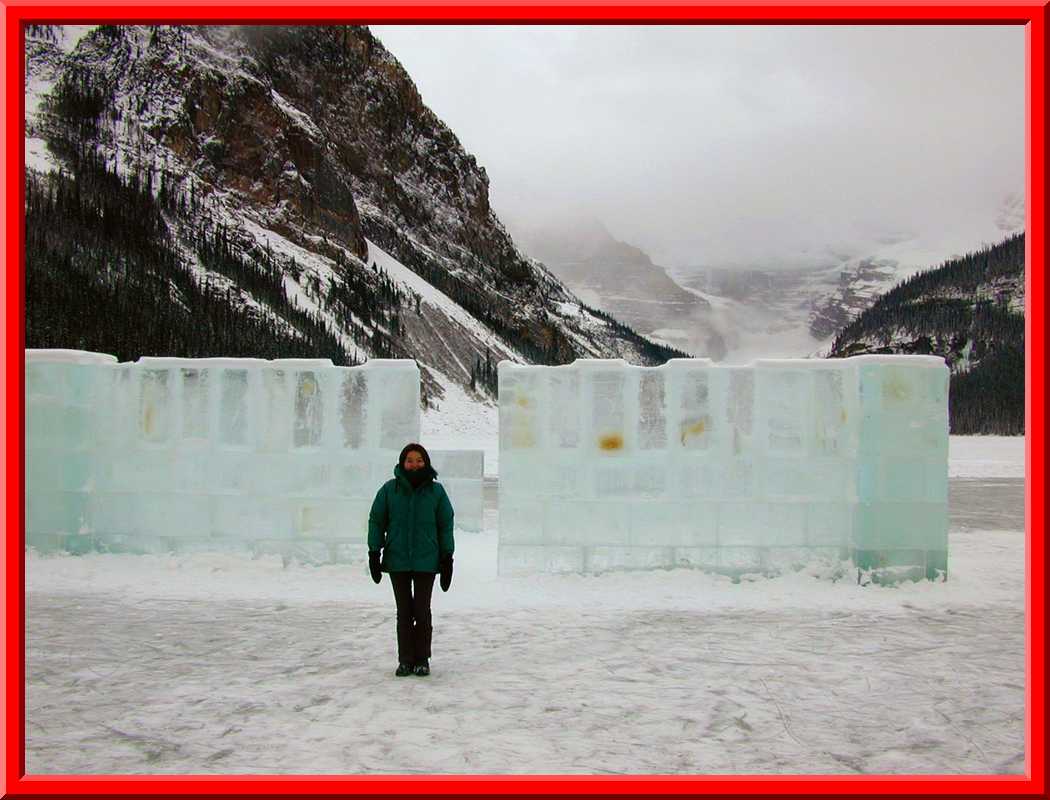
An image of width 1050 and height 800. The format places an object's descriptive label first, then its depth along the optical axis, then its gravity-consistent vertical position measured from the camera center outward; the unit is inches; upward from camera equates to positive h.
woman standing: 217.6 -33.3
